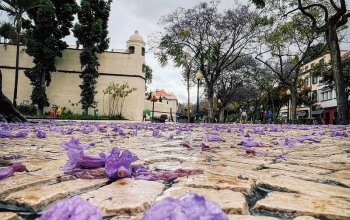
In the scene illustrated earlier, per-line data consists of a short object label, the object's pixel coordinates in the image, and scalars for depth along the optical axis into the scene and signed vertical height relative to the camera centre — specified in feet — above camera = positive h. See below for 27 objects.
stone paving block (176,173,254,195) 5.02 -0.90
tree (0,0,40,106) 75.75 +25.63
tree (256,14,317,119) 83.66 +23.07
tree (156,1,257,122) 87.81 +24.24
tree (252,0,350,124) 51.88 +11.47
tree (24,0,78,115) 100.83 +24.48
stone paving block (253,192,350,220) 3.68 -0.93
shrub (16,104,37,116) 101.54 +3.81
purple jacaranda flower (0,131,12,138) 13.97 -0.54
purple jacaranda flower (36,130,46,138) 15.65 -0.55
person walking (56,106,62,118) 97.68 +2.73
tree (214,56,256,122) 122.11 +18.59
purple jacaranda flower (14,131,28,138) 15.32 -0.59
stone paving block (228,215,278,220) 3.42 -0.92
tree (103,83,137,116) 118.83 +9.90
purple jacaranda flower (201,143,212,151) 11.94 -0.81
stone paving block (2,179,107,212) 3.99 -0.93
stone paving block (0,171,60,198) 4.74 -0.91
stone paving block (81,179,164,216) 3.65 -0.90
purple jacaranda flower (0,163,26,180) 5.52 -0.82
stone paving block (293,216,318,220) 3.51 -0.94
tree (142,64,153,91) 181.78 +26.33
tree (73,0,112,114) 105.49 +26.53
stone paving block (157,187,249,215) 3.73 -0.91
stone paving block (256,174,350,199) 4.91 -0.94
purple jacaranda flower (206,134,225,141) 17.04 -0.66
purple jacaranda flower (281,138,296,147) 14.55 -0.76
